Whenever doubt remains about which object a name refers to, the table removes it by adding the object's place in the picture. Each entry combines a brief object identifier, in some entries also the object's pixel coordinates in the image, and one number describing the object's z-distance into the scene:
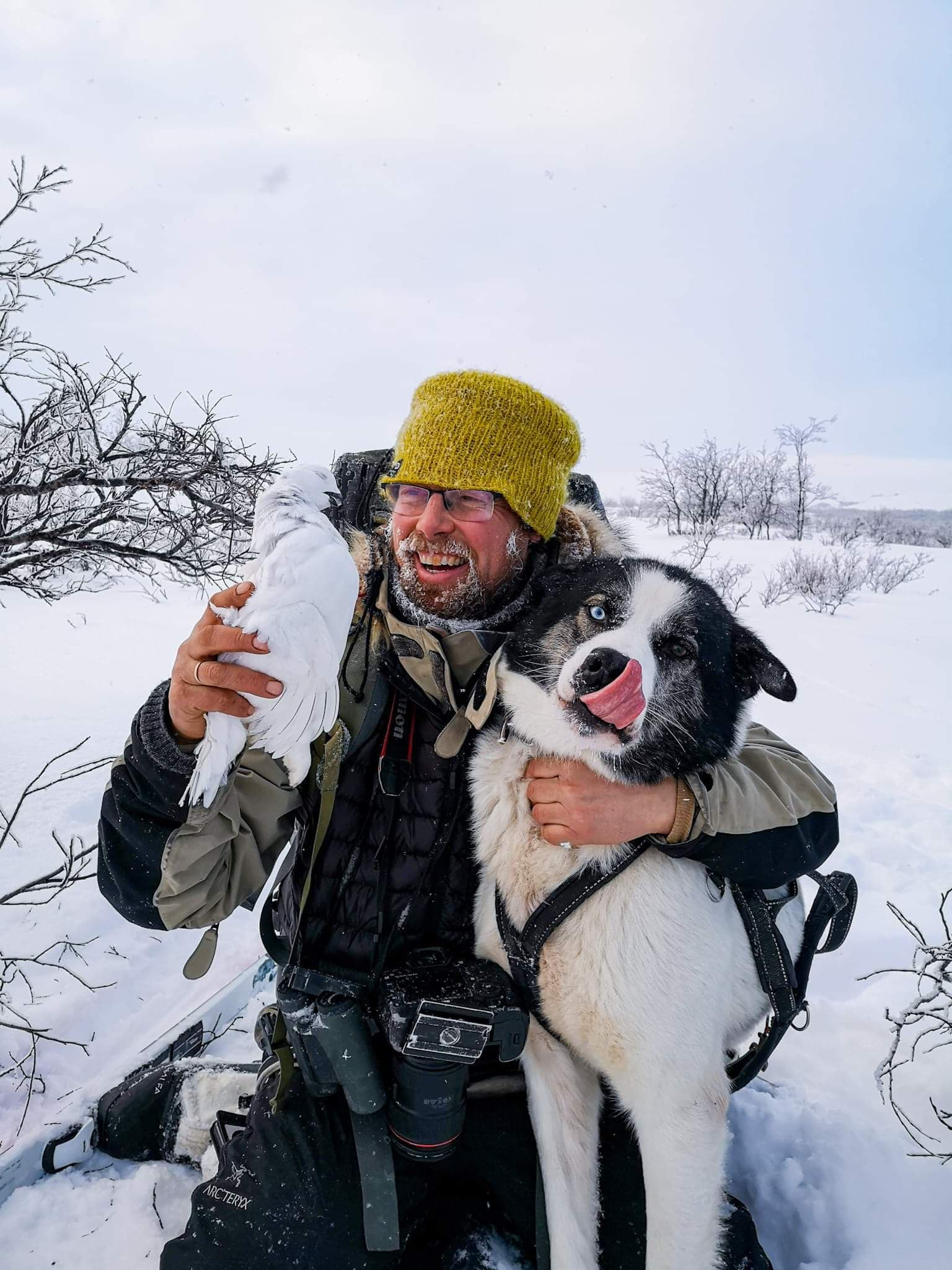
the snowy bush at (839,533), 21.62
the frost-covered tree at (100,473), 3.02
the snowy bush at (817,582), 13.68
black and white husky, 1.61
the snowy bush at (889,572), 15.93
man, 1.65
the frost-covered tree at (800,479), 33.09
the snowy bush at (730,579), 13.77
